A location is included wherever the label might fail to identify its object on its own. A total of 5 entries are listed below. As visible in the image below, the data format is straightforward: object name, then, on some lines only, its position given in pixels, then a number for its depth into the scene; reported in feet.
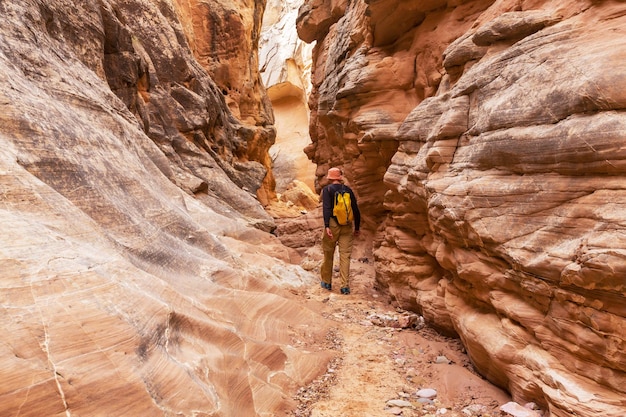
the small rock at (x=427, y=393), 12.61
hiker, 24.47
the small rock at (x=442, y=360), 15.10
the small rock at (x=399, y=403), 11.98
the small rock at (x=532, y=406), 10.76
